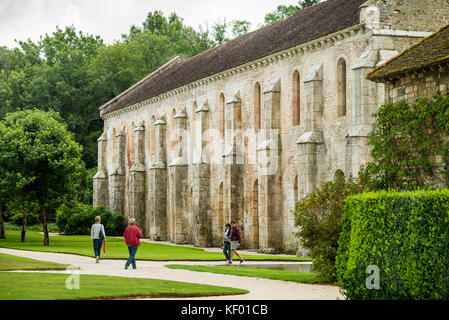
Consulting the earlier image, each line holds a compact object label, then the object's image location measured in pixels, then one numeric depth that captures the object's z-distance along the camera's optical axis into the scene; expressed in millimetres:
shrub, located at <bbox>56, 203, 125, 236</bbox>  61844
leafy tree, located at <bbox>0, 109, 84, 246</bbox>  44031
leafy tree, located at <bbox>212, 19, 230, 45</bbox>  89250
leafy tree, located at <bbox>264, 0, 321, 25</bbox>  84500
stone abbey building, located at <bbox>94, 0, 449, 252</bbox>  34062
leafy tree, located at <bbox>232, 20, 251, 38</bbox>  89250
